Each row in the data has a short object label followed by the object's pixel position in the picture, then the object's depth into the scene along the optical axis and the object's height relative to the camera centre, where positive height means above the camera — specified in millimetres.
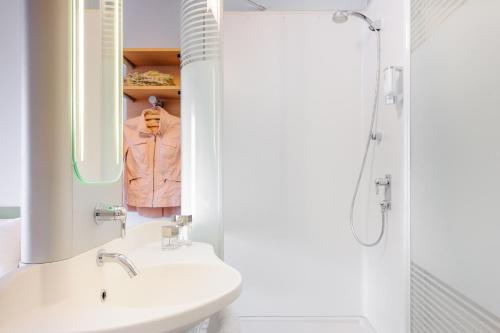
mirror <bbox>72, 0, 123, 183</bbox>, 851 +214
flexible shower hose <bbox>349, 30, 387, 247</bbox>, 1977 -5
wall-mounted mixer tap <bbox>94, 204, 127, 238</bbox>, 953 -156
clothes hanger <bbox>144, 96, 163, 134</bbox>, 1842 +271
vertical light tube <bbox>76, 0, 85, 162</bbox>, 855 +223
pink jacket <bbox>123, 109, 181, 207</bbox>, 1834 -15
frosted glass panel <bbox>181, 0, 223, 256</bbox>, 1582 +177
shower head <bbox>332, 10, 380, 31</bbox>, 2035 +908
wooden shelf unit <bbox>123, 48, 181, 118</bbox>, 1746 +530
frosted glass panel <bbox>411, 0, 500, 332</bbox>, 979 -17
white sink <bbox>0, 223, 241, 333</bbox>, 663 -341
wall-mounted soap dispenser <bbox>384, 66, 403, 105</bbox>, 1701 +410
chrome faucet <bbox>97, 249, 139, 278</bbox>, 887 -276
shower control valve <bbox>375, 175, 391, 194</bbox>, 1877 -120
